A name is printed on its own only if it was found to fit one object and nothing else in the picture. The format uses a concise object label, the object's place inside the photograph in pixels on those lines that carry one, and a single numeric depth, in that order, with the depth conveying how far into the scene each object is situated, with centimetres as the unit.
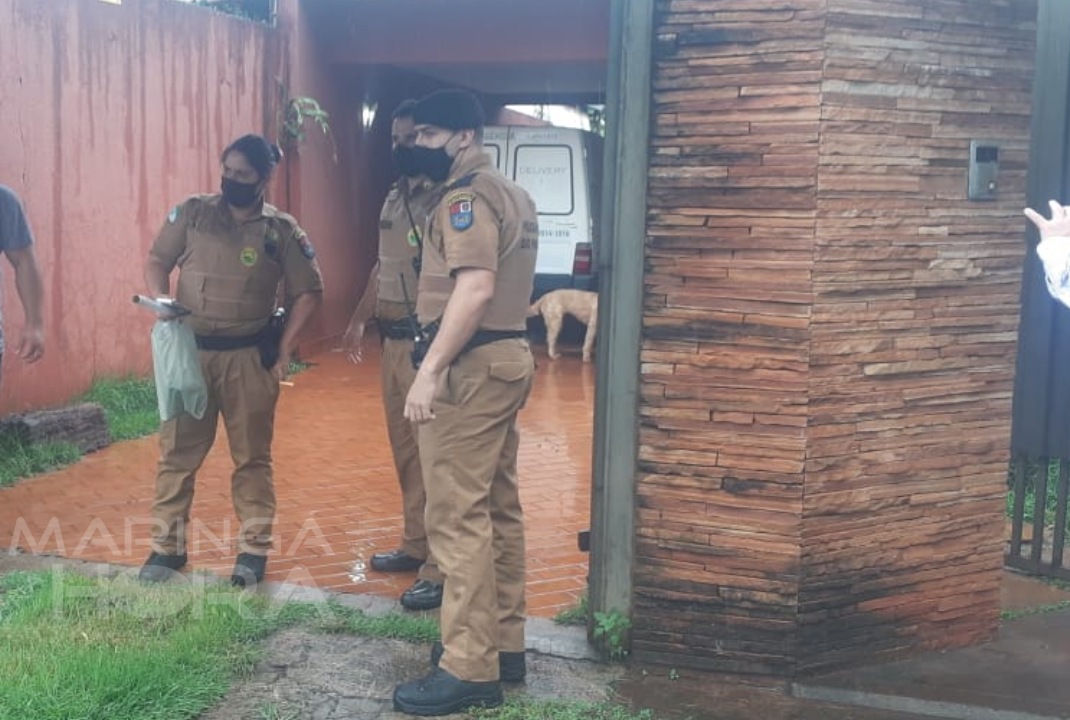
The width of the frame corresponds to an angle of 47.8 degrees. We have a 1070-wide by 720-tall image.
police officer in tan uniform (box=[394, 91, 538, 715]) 357
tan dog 1143
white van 1198
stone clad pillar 379
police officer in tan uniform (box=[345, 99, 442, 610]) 468
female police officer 489
